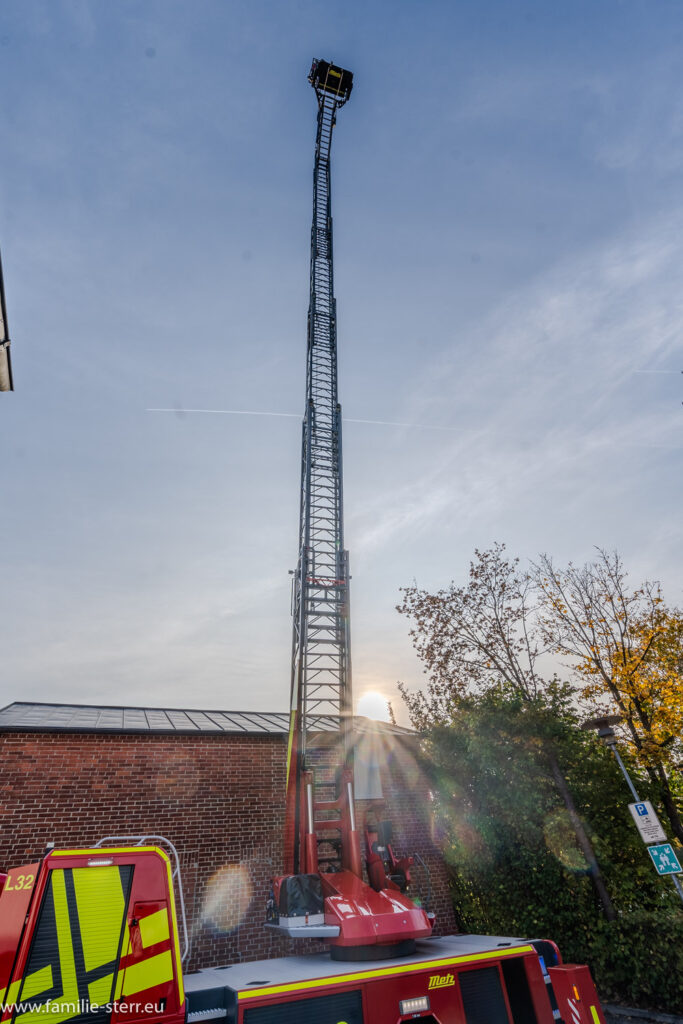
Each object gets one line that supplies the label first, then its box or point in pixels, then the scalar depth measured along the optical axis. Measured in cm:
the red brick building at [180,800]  988
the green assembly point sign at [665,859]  810
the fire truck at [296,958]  485
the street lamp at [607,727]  952
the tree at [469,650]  1395
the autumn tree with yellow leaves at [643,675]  1230
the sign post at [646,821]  838
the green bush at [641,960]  913
